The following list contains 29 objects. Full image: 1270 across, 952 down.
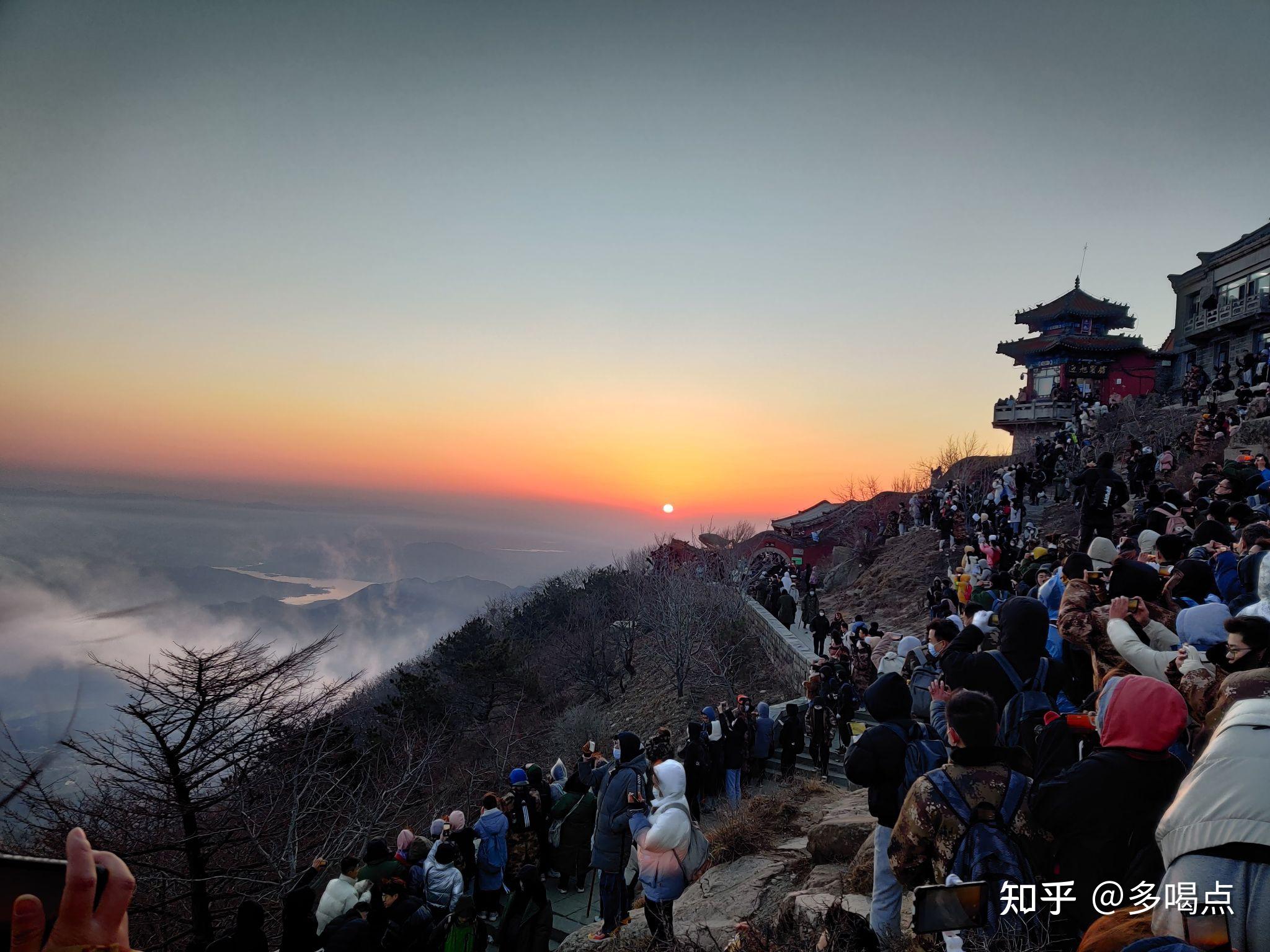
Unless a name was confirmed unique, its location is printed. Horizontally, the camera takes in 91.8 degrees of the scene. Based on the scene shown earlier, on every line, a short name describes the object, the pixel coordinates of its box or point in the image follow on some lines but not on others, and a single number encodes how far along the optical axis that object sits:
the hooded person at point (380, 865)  4.77
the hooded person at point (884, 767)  3.39
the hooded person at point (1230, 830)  1.71
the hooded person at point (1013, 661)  4.01
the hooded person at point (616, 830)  5.16
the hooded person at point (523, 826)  6.58
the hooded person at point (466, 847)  6.03
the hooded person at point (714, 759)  9.23
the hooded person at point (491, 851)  6.09
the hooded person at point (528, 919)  4.36
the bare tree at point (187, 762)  6.28
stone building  28.97
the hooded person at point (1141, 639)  3.50
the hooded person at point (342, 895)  4.62
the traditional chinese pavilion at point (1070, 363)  36.94
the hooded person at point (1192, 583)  4.38
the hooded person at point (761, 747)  10.33
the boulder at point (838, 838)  5.72
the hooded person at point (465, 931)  4.32
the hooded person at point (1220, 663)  2.77
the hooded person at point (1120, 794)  2.51
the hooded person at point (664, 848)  4.43
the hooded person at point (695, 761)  8.55
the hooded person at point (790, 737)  10.27
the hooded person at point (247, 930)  3.38
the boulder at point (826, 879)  4.95
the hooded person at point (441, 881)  5.14
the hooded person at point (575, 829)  7.04
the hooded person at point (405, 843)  6.37
